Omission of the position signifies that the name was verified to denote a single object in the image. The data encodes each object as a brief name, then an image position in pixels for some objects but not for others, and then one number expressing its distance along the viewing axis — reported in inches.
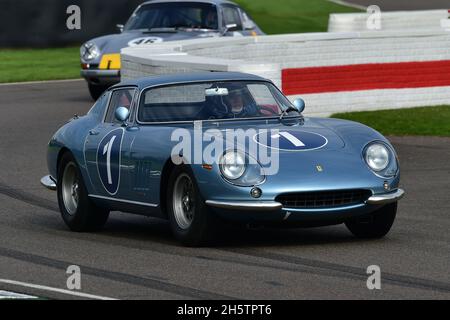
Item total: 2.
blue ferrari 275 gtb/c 702.5
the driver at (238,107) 784.9
